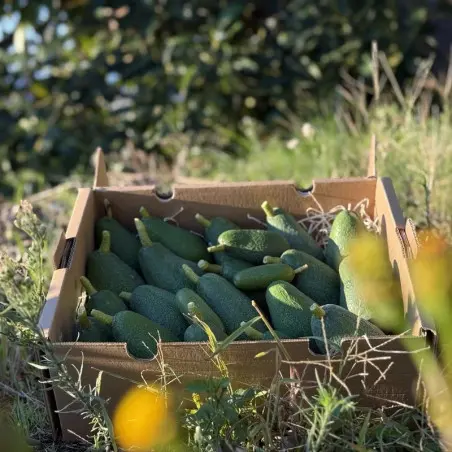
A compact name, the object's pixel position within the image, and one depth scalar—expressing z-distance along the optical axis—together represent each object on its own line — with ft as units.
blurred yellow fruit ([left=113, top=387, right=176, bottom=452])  4.42
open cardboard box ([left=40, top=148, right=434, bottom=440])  4.47
